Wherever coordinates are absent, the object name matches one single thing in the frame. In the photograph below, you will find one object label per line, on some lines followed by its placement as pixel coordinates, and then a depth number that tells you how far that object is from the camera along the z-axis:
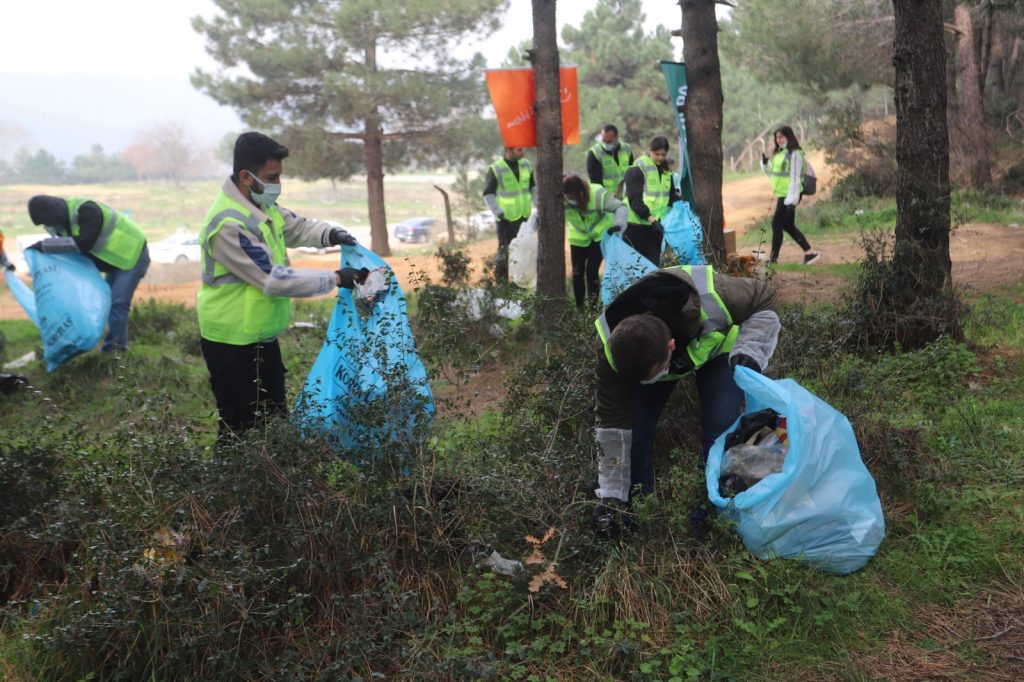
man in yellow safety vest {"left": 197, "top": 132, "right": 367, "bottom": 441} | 3.91
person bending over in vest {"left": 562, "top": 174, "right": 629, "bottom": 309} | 7.19
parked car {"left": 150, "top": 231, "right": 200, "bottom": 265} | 28.50
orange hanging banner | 7.34
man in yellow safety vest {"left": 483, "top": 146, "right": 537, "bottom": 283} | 8.42
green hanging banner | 6.66
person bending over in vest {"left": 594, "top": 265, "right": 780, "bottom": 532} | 3.07
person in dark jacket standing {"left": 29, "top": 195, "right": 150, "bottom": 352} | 6.95
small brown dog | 6.31
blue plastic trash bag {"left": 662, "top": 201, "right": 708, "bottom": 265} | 6.56
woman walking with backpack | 8.98
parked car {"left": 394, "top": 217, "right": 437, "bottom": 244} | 31.45
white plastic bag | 8.38
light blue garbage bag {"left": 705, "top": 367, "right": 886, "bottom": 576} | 3.11
